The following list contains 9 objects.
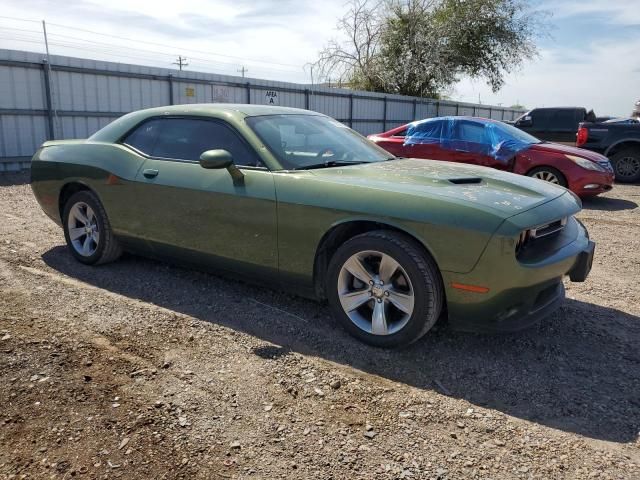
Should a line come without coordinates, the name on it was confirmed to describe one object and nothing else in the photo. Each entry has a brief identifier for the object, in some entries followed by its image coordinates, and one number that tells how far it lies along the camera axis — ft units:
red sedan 27.55
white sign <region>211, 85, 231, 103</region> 48.06
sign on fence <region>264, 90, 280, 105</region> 52.60
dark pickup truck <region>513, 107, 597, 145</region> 45.83
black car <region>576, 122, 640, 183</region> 36.06
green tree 95.25
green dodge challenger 9.68
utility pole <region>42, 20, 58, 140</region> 37.27
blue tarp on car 28.58
